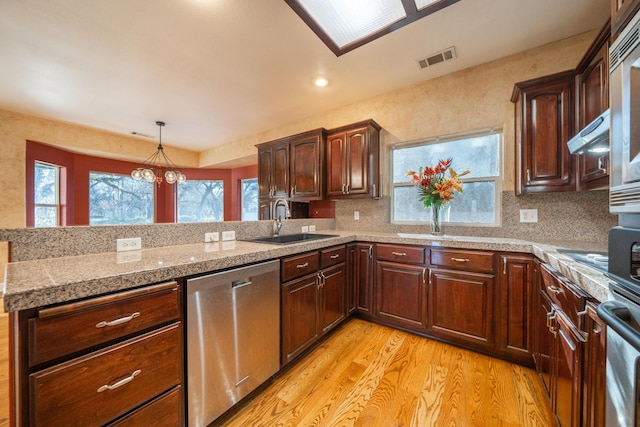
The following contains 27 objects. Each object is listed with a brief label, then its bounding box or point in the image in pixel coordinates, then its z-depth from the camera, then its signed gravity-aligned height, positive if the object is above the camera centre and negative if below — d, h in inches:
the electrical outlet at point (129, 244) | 58.5 -7.6
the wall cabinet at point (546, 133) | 69.8 +23.9
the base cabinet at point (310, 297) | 67.1 -27.1
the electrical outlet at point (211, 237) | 74.6 -7.4
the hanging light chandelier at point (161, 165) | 158.8 +47.0
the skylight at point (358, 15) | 65.8 +58.1
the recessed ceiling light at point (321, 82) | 105.9 +59.5
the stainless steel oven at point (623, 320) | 23.4 -10.5
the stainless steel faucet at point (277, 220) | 95.0 -3.0
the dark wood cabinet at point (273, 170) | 132.2 +25.2
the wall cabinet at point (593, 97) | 55.3 +29.1
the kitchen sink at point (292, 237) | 91.8 -10.1
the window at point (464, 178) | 95.0 +14.6
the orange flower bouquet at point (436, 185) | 89.4 +10.1
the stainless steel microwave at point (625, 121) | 25.7 +10.5
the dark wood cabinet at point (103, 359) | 30.4 -21.4
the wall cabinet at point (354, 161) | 108.8 +24.5
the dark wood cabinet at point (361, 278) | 95.8 -26.9
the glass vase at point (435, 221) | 95.3 -3.7
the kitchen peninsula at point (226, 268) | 31.7 -15.5
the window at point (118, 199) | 199.9 +13.7
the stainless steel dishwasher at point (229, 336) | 46.8 -27.4
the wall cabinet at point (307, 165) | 119.0 +24.9
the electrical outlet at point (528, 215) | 84.9 -1.4
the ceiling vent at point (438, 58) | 87.1 +58.8
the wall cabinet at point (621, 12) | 27.0 +24.2
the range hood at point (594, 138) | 37.0 +12.7
